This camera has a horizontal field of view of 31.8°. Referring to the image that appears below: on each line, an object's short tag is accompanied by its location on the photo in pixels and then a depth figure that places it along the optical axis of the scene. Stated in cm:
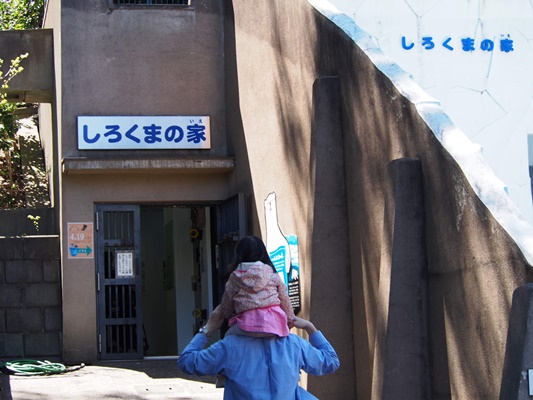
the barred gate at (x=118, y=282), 1186
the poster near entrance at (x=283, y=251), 866
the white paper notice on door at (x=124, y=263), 1203
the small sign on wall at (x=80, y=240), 1183
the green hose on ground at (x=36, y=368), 1056
